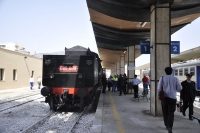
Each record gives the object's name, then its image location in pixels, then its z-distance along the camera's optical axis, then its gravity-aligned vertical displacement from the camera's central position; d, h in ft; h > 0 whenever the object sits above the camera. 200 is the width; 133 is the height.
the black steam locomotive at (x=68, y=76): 34.04 -0.27
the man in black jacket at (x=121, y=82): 56.10 -1.87
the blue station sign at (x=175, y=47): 30.35 +3.88
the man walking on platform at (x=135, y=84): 47.84 -2.01
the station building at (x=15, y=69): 78.69 +2.24
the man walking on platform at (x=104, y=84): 65.00 -2.80
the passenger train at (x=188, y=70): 58.53 +1.66
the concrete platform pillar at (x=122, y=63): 101.03 +5.43
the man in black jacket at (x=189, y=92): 25.40 -1.96
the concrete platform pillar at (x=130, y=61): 65.10 +4.07
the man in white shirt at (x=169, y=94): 18.95 -1.66
